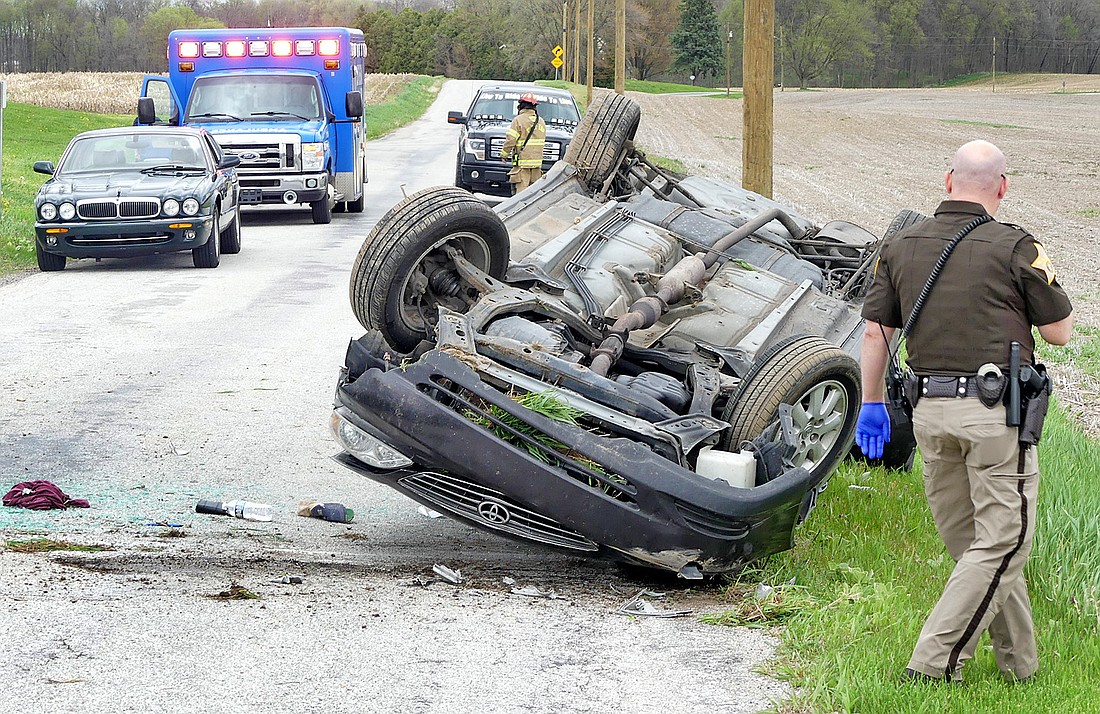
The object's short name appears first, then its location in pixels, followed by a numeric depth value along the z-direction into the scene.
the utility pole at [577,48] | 74.56
